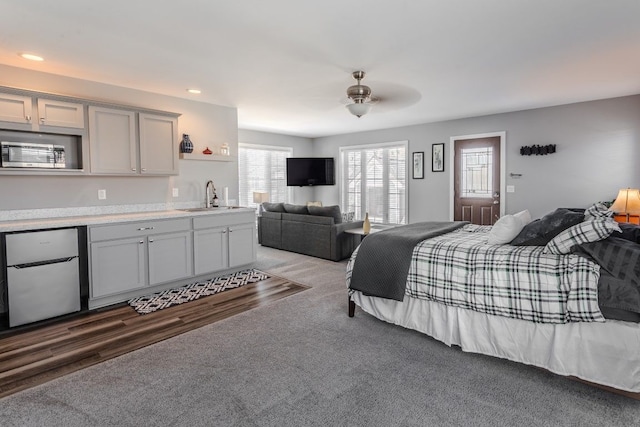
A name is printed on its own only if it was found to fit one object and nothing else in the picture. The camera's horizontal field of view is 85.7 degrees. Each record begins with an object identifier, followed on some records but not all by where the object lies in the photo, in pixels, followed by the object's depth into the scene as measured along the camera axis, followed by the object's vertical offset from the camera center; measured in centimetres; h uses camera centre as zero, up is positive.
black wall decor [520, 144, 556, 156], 524 +73
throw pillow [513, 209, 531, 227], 292 -18
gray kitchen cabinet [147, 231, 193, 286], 384 -67
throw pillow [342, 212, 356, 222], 572 -32
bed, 196 -63
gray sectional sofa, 544 -55
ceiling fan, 367 +110
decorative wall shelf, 462 +59
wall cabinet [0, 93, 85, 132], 320 +84
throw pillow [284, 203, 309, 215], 580 -19
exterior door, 586 +30
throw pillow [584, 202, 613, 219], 226 -11
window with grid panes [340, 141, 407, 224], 729 +37
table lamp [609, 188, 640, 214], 412 -7
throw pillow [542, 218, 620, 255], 211 -24
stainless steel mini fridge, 297 -67
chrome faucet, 496 +4
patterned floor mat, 359 -108
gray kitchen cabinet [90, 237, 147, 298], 344 -69
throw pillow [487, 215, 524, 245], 267 -27
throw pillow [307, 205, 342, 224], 543 -22
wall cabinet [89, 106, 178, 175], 373 +66
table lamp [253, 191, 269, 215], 688 +3
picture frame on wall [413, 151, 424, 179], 682 +65
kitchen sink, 455 -14
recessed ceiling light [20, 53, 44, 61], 312 +132
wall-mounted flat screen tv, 791 +63
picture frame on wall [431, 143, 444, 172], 650 +76
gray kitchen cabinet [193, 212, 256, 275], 427 -56
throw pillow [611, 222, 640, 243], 219 -24
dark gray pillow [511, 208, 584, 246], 243 -23
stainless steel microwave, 324 +44
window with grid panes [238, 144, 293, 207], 730 +59
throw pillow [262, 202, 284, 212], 628 -16
